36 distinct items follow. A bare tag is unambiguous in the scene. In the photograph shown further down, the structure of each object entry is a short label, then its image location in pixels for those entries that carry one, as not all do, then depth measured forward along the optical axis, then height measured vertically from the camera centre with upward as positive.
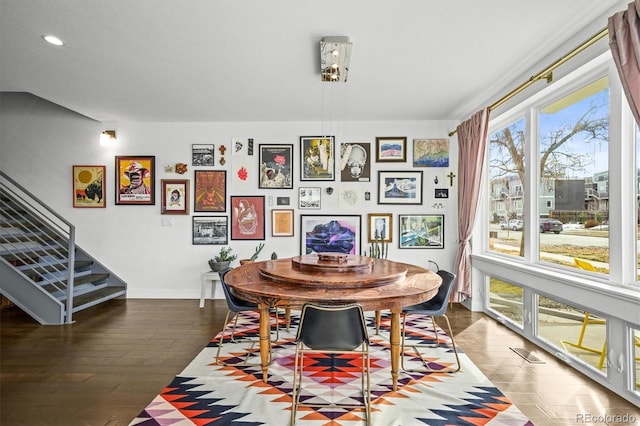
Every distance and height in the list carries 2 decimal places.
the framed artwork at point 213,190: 4.95 +0.33
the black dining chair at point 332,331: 2.05 -0.74
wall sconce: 4.84 +1.08
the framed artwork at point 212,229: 4.96 -0.26
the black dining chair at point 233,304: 2.77 -0.78
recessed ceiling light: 2.63 +1.38
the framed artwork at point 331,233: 4.90 -0.30
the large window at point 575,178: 2.59 +0.32
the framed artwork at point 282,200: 4.93 +0.18
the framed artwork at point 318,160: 4.92 +0.78
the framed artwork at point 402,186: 4.87 +0.39
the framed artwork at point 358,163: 4.90 +0.73
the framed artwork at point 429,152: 4.86 +0.90
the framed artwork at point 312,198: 4.93 +0.23
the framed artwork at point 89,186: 4.99 +0.38
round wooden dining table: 2.17 -0.53
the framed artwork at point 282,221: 4.93 -0.13
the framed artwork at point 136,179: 4.98 +0.48
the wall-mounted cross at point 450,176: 4.82 +0.54
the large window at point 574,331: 2.55 -0.99
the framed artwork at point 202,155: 4.97 +0.85
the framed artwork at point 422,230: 4.86 -0.25
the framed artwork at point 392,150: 4.88 +0.93
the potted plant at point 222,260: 4.67 -0.69
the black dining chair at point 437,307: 2.68 -0.78
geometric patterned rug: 2.06 -1.28
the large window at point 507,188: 3.71 +0.31
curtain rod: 2.24 +1.19
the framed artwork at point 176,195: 4.96 +0.25
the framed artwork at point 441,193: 4.86 +0.30
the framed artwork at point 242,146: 4.96 +0.99
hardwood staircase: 3.86 -0.77
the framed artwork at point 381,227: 4.88 -0.21
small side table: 4.54 -0.93
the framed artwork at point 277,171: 4.92 +0.61
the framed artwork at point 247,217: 4.93 -0.07
